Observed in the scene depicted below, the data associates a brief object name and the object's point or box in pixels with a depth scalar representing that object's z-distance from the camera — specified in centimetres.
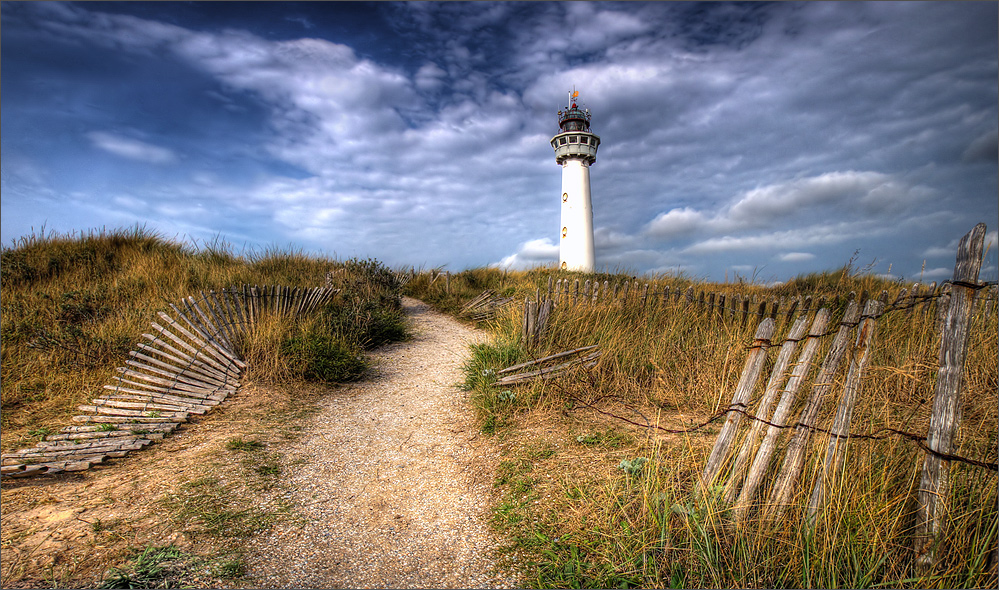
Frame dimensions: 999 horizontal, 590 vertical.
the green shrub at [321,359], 640
